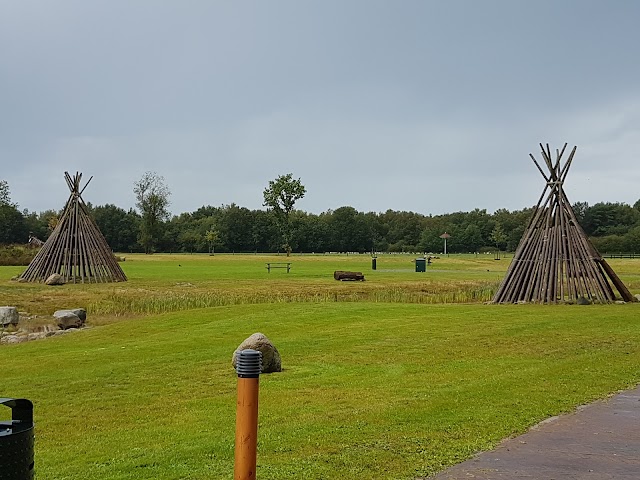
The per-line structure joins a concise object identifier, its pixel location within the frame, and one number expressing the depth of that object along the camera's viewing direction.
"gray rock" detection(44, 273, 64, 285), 36.38
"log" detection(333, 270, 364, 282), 39.62
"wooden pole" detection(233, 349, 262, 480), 4.34
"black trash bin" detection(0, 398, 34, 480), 3.62
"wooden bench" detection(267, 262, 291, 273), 59.51
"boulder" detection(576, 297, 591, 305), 25.05
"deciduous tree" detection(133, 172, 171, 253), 104.25
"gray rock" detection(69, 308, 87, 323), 23.03
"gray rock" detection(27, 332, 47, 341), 19.77
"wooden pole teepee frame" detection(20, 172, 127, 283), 38.59
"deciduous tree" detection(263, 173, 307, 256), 92.88
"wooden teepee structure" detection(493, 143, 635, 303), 25.66
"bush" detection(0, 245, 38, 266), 60.78
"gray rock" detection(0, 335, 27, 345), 19.17
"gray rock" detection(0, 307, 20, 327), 22.38
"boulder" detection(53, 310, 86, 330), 22.11
